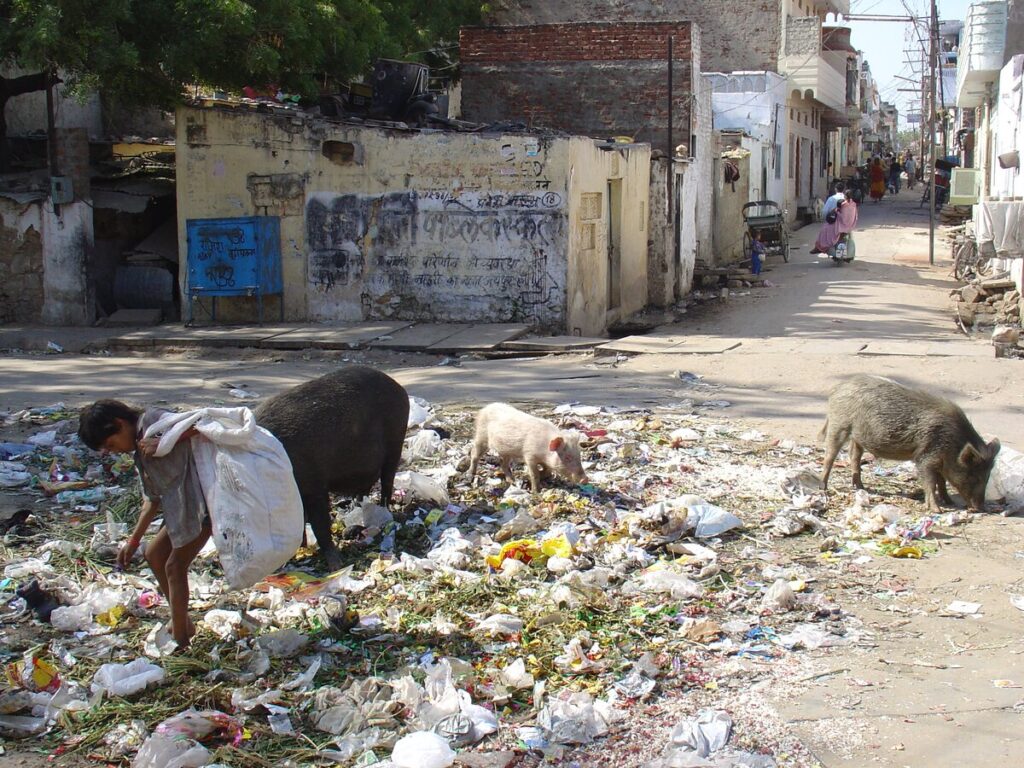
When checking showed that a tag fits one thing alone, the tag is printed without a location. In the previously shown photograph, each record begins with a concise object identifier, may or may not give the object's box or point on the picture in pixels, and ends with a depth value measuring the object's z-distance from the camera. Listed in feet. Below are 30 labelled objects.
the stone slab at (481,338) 41.91
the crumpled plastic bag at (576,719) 13.30
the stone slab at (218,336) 44.55
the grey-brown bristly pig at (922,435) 22.02
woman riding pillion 76.69
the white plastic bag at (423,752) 12.50
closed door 55.26
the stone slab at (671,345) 40.88
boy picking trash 14.30
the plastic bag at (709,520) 20.47
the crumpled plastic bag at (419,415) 28.63
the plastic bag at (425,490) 22.67
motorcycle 77.15
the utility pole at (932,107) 78.15
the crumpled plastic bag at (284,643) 15.44
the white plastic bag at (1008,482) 22.57
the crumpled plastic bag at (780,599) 17.06
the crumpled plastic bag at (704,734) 12.87
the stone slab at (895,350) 39.06
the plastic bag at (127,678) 14.16
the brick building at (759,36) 102.42
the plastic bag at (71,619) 16.51
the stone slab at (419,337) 42.55
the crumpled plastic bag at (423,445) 26.48
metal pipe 62.08
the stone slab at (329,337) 43.32
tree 43.42
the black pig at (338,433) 18.65
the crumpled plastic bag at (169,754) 12.49
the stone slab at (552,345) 42.06
